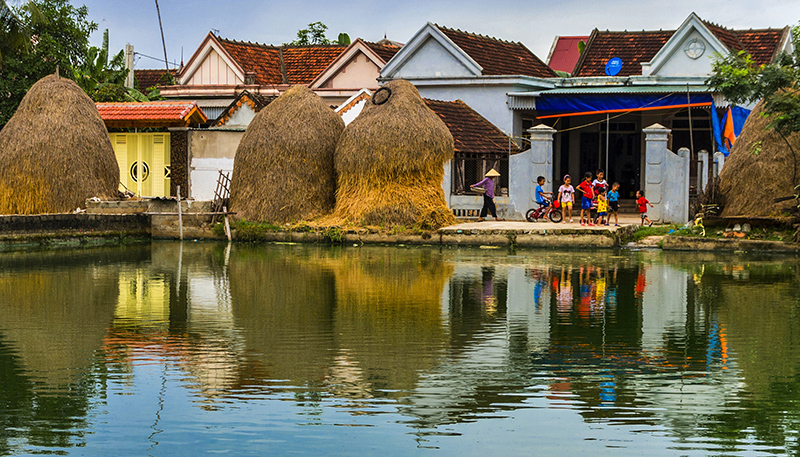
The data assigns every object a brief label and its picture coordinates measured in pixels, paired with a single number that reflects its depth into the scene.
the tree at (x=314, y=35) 51.69
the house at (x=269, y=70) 37.66
